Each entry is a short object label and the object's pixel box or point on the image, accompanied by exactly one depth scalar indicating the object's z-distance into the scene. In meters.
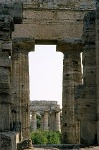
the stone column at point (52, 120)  57.48
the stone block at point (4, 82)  14.81
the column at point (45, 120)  59.57
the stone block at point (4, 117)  14.77
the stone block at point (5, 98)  14.90
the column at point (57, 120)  56.50
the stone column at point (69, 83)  27.67
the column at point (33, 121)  61.09
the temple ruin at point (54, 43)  27.16
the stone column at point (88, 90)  15.59
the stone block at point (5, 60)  14.95
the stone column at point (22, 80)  26.94
